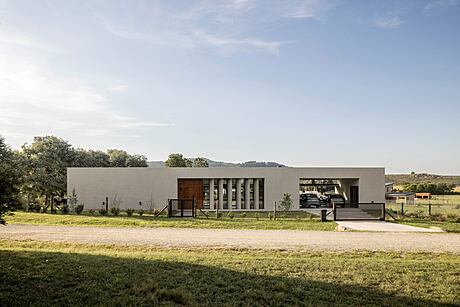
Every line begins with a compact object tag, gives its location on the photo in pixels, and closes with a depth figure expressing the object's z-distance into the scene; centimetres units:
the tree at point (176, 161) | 6500
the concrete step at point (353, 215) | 2372
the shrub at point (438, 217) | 2256
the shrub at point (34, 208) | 2748
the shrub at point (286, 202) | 2776
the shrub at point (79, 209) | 2595
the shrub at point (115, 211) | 2431
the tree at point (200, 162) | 7344
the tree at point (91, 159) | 3781
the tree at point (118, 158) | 5938
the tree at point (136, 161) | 6094
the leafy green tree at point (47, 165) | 3080
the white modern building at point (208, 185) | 3142
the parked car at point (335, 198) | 3259
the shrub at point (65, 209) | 2623
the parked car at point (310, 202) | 3369
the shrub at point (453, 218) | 2222
